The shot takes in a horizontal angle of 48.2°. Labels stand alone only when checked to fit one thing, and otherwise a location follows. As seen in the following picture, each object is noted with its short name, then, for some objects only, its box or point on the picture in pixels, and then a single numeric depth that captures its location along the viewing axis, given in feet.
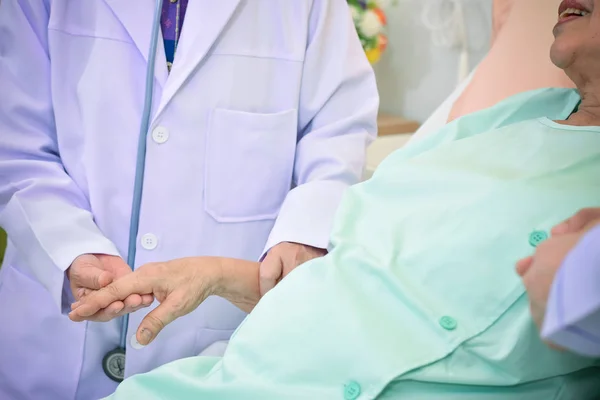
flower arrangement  6.70
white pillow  5.21
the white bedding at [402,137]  5.23
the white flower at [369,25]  6.68
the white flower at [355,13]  6.76
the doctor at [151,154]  3.83
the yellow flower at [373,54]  6.86
